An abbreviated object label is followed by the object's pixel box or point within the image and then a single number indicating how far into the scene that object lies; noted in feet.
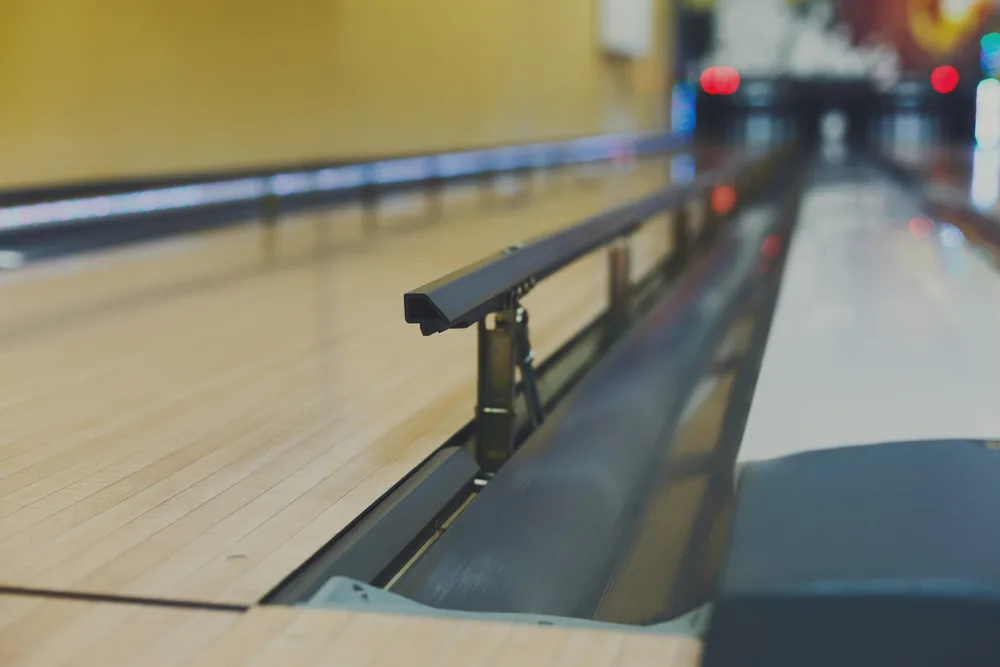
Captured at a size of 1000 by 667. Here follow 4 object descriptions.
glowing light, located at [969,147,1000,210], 34.55
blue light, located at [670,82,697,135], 75.01
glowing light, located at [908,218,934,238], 22.82
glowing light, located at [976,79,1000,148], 70.64
